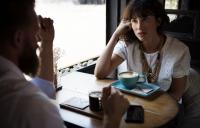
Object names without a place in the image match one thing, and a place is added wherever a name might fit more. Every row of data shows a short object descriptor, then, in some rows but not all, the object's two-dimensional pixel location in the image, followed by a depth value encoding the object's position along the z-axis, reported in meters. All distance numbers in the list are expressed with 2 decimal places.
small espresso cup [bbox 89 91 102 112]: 1.53
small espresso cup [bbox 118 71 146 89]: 1.77
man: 0.86
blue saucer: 1.73
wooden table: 1.44
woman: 2.04
